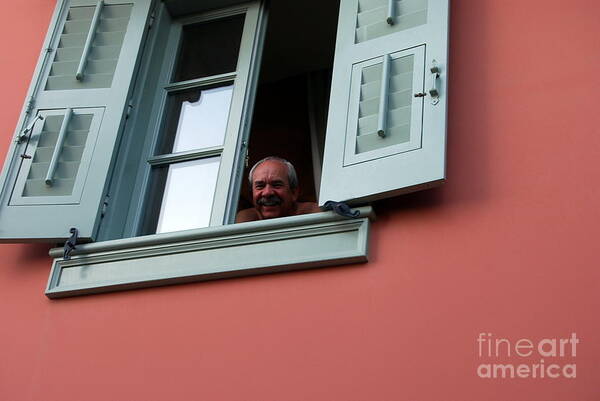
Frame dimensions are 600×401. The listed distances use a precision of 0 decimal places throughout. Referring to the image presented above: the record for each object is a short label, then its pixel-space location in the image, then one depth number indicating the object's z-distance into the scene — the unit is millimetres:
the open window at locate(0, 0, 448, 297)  6672
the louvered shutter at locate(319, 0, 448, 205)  6542
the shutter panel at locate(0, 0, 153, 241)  7406
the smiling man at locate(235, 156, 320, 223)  7952
